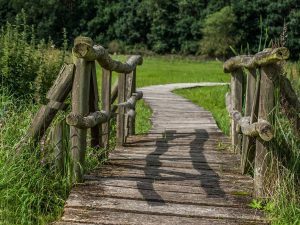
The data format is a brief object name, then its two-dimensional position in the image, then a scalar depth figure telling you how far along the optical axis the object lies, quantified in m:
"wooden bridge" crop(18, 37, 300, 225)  3.83
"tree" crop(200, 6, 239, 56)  62.91
